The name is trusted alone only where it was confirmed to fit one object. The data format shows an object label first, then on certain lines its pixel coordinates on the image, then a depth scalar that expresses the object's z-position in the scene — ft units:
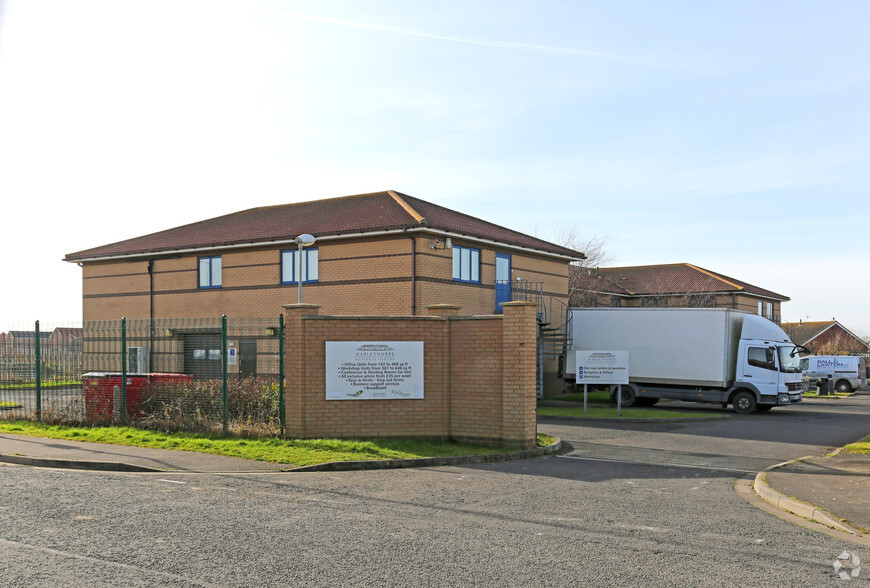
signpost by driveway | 72.95
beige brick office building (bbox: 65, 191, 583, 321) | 81.61
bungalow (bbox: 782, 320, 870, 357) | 210.79
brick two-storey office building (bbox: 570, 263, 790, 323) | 158.51
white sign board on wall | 44.14
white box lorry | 79.20
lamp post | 66.55
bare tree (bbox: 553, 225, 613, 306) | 148.77
